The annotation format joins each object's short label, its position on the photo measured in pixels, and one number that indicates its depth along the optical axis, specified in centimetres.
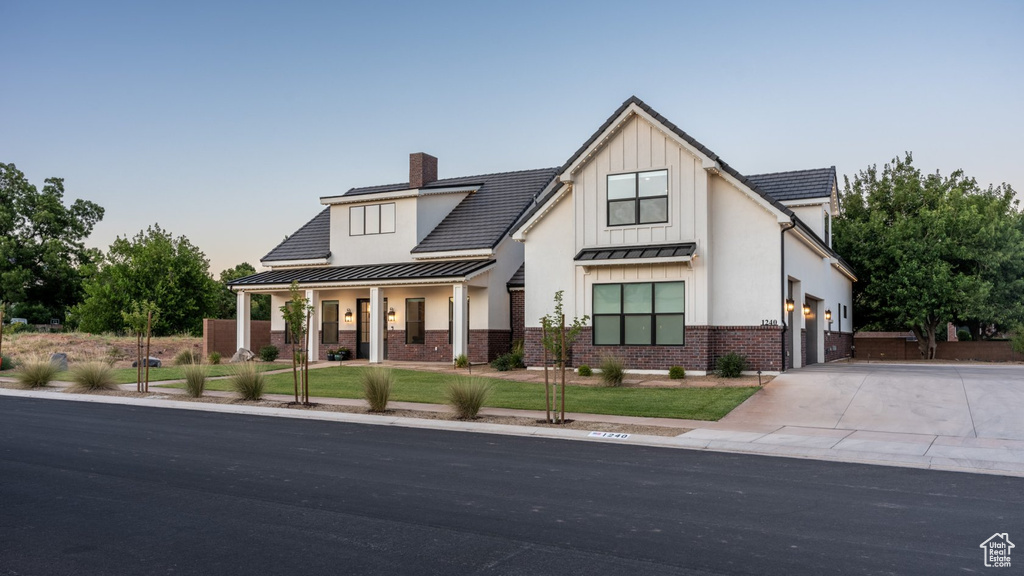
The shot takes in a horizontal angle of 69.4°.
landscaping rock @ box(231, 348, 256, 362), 3162
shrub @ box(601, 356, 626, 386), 2041
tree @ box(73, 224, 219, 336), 5709
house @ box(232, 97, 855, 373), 2217
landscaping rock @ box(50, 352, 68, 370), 3011
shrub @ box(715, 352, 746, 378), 2123
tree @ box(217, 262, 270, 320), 7444
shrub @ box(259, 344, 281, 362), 3191
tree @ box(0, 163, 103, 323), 6094
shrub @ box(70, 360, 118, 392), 2214
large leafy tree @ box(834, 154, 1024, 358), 3462
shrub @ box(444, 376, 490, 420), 1556
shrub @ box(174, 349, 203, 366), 3156
